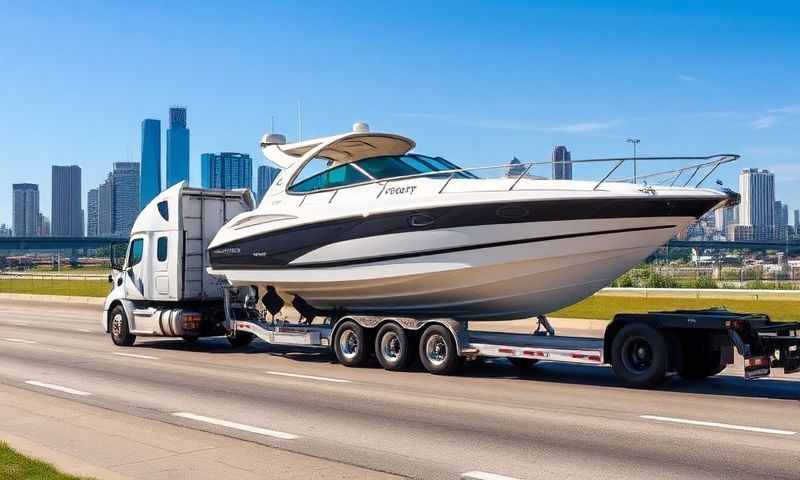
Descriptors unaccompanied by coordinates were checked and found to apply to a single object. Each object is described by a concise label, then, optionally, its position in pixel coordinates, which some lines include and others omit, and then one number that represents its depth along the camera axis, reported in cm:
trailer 1183
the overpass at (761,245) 7031
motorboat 1255
